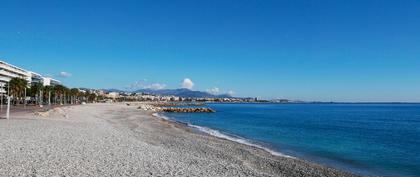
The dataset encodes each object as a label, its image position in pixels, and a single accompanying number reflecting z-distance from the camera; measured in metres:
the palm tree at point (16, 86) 100.44
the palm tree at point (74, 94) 169.00
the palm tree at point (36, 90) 122.74
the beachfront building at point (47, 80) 181.35
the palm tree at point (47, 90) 134.12
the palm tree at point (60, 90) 143.75
